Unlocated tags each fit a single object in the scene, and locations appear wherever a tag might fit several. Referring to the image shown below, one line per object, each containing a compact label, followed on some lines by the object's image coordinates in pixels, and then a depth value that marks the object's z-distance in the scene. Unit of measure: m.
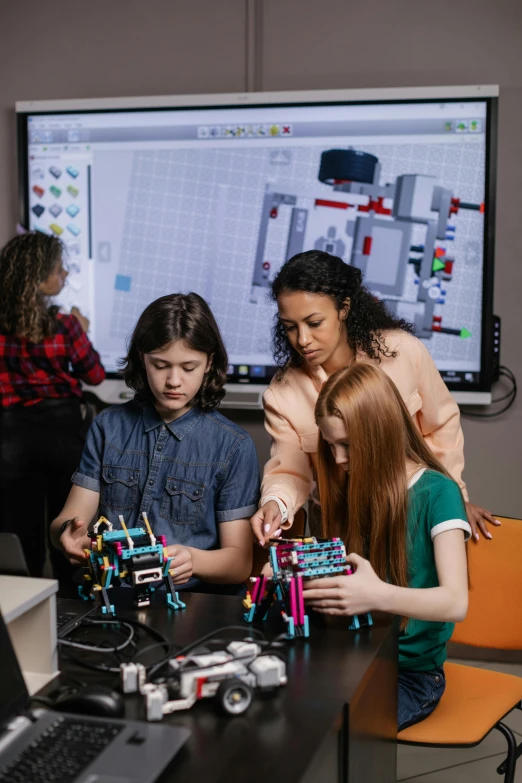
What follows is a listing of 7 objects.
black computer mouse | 1.05
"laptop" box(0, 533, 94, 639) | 1.26
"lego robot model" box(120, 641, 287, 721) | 1.07
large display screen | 3.11
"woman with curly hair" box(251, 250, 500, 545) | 1.94
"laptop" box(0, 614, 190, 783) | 0.91
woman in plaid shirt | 2.88
